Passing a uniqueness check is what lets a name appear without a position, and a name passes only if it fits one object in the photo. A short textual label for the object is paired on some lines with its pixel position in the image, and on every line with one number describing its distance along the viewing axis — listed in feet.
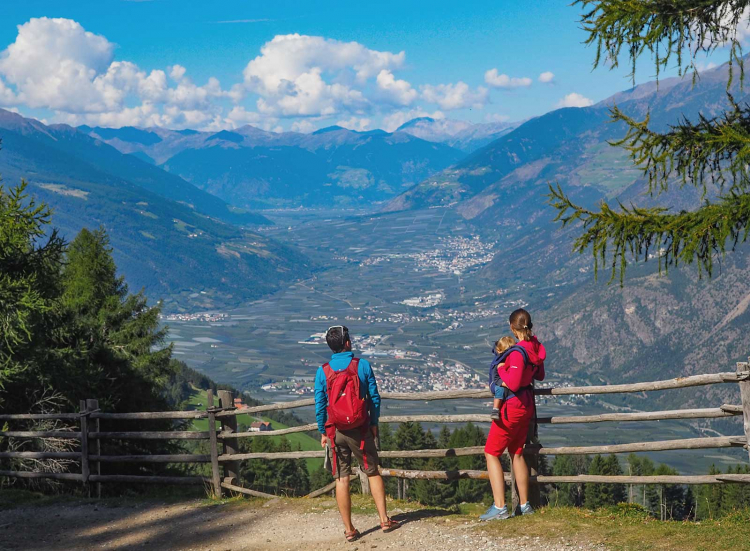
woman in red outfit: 24.36
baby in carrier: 24.63
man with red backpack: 24.35
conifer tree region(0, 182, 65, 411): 49.96
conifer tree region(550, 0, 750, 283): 25.79
